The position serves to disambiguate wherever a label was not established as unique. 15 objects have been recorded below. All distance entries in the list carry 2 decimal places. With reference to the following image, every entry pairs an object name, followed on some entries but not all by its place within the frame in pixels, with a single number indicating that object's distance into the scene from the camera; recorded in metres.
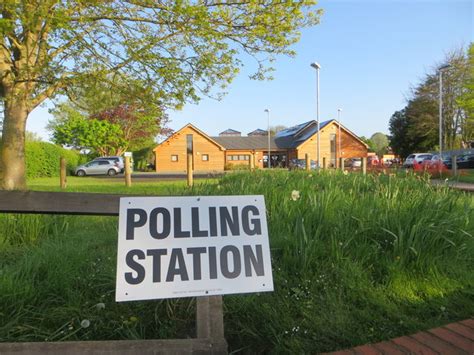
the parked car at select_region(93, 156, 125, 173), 42.31
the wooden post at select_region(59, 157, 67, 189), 15.75
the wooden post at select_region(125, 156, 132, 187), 15.79
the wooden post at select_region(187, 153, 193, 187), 11.10
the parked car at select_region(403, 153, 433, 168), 38.62
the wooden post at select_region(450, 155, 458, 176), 20.09
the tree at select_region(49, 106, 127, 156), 58.16
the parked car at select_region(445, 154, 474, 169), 36.71
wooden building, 56.44
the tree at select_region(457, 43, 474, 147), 32.09
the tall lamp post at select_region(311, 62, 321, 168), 29.63
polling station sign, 2.24
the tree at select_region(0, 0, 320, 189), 8.27
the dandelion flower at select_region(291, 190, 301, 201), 3.70
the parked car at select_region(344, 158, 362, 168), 45.78
